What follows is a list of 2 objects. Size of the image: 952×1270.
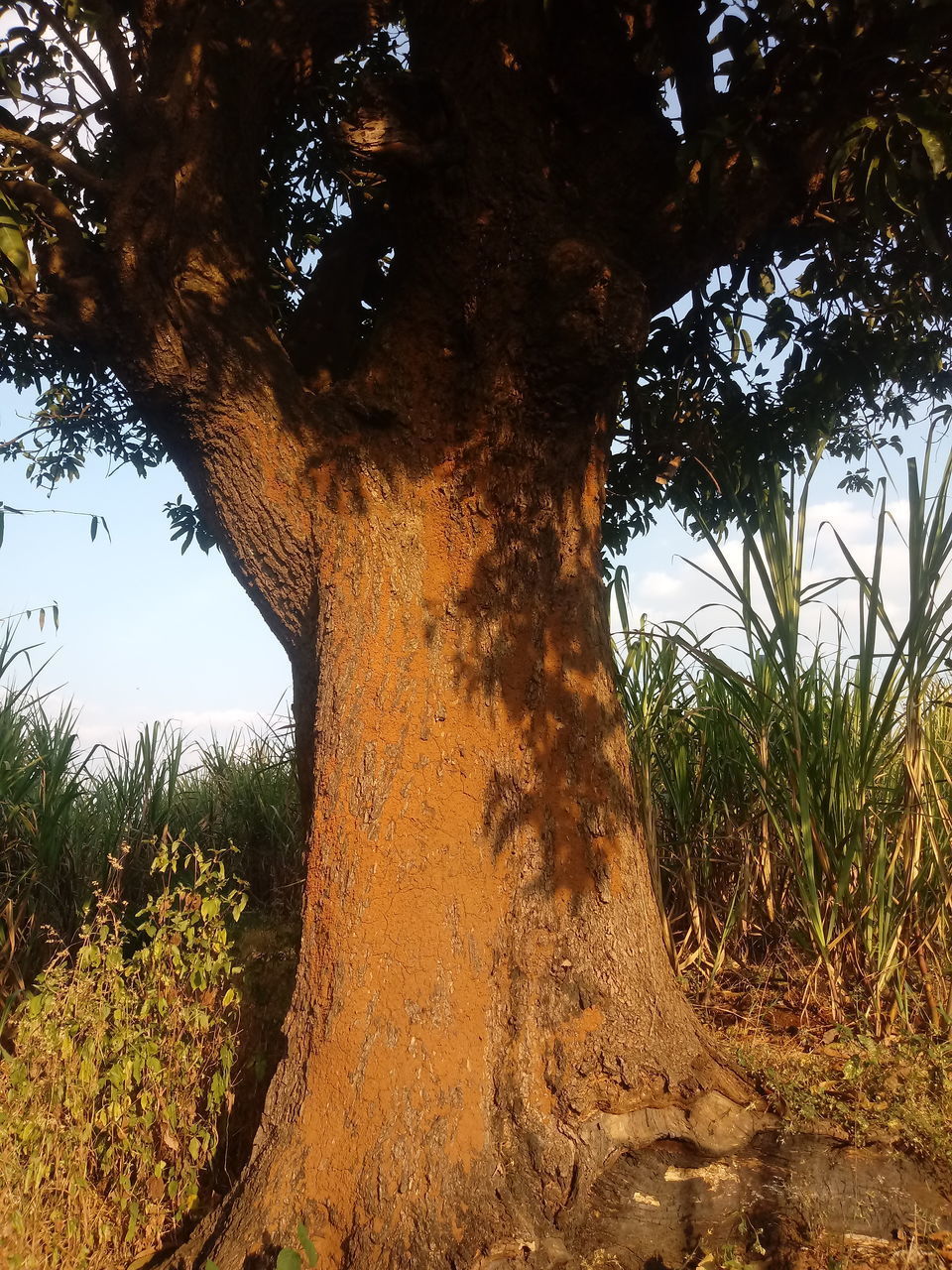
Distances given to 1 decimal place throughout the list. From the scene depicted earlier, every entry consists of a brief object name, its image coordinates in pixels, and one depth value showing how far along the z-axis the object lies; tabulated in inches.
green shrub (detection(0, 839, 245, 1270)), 110.4
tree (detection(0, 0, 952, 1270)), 106.3
